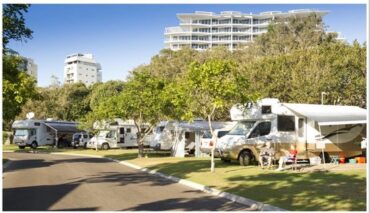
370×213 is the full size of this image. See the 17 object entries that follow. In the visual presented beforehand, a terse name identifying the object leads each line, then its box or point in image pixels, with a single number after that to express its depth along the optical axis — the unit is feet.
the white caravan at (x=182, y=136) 102.94
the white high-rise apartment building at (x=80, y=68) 570.87
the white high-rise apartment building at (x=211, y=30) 467.52
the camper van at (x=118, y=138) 142.92
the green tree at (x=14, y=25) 58.75
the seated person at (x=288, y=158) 65.87
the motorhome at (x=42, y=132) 151.64
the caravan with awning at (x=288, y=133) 72.84
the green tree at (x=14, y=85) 57.11
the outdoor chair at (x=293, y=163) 65.31
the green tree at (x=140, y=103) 97.45
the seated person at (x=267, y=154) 67.41
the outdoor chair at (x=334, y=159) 74.14
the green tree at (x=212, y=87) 64.64
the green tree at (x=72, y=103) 233.96
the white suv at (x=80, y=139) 157.17
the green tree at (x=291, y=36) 213.25
